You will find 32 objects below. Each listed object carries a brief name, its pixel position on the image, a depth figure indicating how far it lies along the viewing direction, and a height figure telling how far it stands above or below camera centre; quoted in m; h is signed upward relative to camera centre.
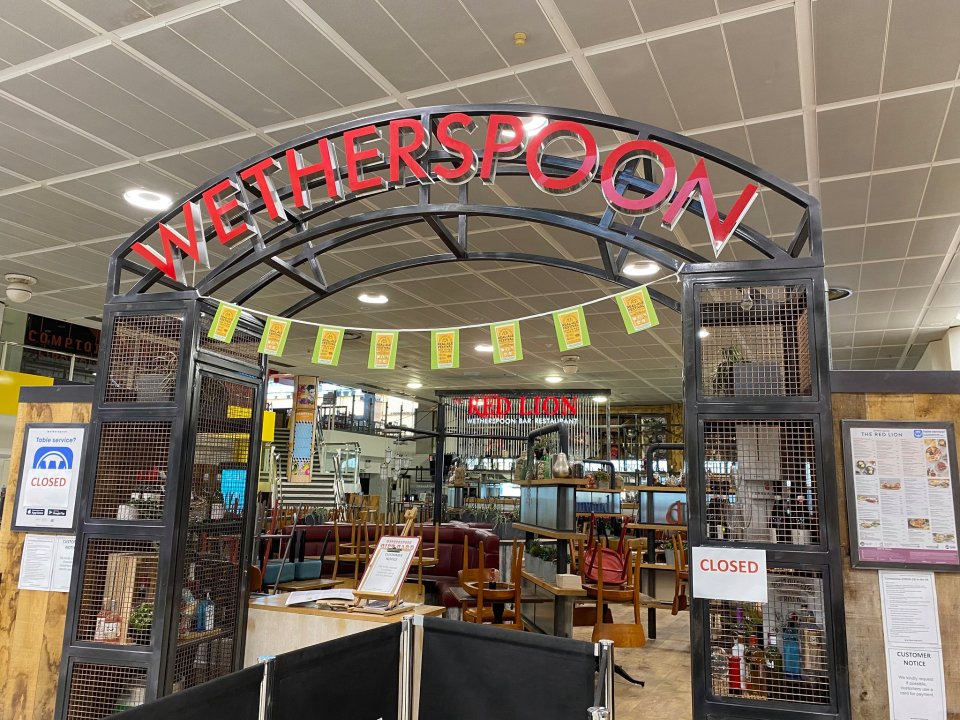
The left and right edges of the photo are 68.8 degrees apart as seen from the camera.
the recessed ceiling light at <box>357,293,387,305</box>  8.62 +2.16
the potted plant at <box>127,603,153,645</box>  3.44 -0.77
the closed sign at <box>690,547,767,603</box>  2.67 -0.35
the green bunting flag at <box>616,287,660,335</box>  3.24 +0.78
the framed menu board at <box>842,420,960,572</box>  2.67 -0.03
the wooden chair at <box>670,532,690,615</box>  6.81 -0.99
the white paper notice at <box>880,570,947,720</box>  2.59 -0.59
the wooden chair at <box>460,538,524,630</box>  5.87 -0.98
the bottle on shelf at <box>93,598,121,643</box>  3.45 -0.77
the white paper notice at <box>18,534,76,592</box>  3.72 -0.52
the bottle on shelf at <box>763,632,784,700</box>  2.67 -0.71
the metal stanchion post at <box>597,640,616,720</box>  2.48 -0.69
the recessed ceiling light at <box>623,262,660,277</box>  7.34 +2.22
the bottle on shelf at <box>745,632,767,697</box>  2.68 -0.70
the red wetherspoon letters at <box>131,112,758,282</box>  3.03 +1.42
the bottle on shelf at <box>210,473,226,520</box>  3.92 -0.19
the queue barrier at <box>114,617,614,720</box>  2.28 -0.74
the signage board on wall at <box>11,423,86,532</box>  3.78 -0.07
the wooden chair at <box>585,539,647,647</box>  5.78 -1.21
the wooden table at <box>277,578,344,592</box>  6.98 -1.15
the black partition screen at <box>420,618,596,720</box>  2.57 -0.76
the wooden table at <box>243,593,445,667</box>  4.07 -0.90
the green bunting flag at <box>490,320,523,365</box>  3.77 +0.72
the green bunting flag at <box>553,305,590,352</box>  3.53 +0.75
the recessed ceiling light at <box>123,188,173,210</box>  5.78 +2.23
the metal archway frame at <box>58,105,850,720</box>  2.68 +0.69
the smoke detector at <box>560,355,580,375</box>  12.20 +2.03
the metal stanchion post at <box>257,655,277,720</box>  2.26 -0.69
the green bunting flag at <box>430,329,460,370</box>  3.93 +0.71
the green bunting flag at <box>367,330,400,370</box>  4.02 +0.71
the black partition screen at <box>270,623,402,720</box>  2.38 -0.76
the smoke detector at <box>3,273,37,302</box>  8.37 +2.14
